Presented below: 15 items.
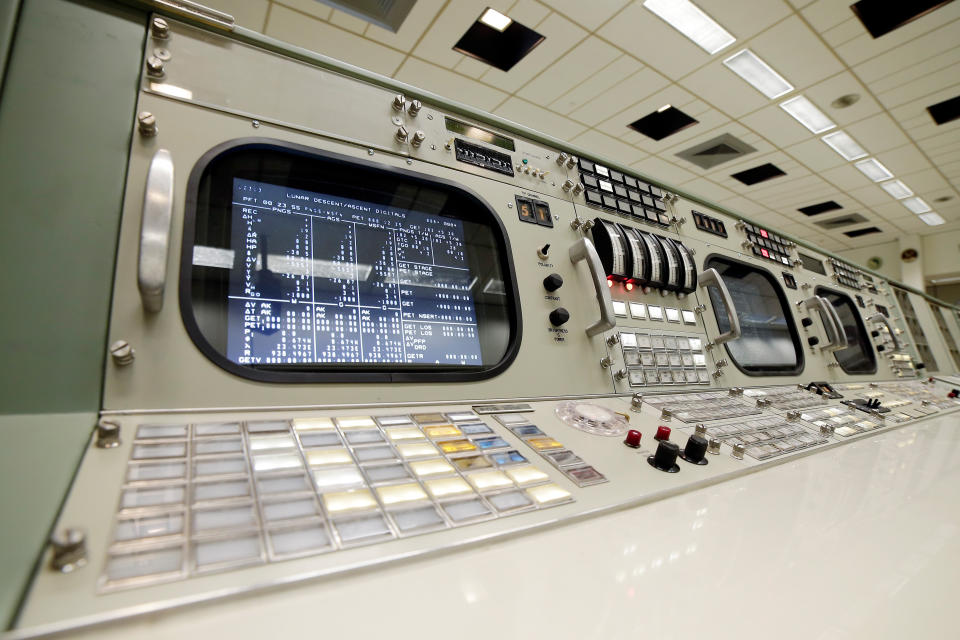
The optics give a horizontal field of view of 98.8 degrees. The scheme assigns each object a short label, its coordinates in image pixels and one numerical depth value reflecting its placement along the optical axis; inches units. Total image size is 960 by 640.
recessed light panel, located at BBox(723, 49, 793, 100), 142.7
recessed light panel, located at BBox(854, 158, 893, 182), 214.1
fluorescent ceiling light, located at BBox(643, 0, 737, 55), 120.6
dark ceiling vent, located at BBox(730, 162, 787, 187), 222.0
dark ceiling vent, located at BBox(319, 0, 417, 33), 119.8
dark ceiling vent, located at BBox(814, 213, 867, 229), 290.0
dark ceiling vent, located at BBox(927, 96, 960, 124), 169.0
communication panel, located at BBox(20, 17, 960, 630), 15.0
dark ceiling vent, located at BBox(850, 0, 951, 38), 120.6
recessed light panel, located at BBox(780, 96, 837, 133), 166.6
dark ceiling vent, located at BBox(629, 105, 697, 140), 175.6
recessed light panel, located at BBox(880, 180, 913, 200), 239.0
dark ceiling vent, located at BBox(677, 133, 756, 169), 196.5
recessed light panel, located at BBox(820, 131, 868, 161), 190.5
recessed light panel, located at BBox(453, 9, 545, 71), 129.1
